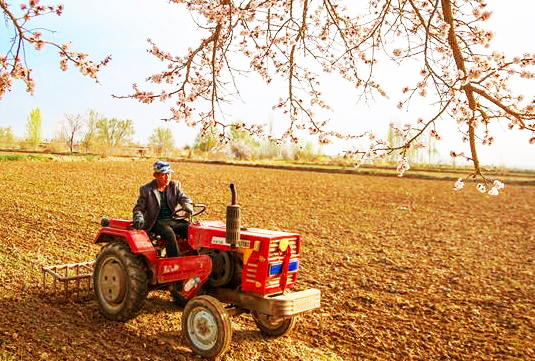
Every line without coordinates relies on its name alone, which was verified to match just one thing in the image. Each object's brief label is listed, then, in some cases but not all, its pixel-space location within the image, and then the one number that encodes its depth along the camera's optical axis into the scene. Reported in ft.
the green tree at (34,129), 194.73
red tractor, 17.63
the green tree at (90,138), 181.88
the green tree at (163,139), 219.08
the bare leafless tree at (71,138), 174.26
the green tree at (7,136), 209.17
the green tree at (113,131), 202.49
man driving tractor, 19.76
